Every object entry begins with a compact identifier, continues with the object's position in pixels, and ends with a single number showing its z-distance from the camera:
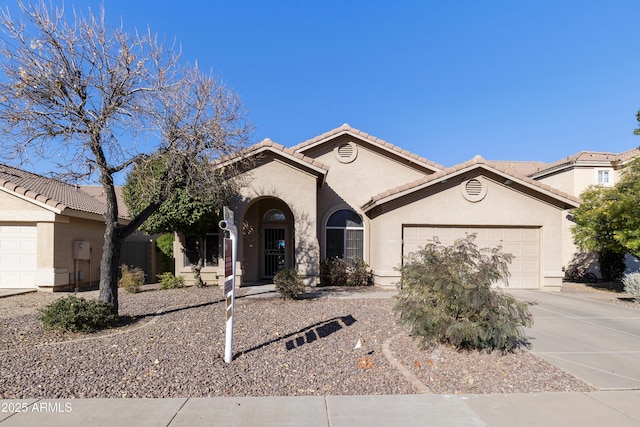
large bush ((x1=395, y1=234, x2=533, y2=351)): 5.93
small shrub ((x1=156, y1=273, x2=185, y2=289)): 13.76
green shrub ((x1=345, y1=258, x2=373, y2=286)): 14.86
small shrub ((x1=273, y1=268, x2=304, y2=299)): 10.84
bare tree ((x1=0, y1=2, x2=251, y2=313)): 7.82
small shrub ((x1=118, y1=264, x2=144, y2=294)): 12.92
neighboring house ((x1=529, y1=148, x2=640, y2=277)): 18.55
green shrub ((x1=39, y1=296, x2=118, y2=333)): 7.33
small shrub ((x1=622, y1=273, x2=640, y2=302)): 11.45
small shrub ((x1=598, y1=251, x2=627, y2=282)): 17.97
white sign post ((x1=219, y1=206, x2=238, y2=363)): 5.88
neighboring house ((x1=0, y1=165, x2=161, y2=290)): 13.09
